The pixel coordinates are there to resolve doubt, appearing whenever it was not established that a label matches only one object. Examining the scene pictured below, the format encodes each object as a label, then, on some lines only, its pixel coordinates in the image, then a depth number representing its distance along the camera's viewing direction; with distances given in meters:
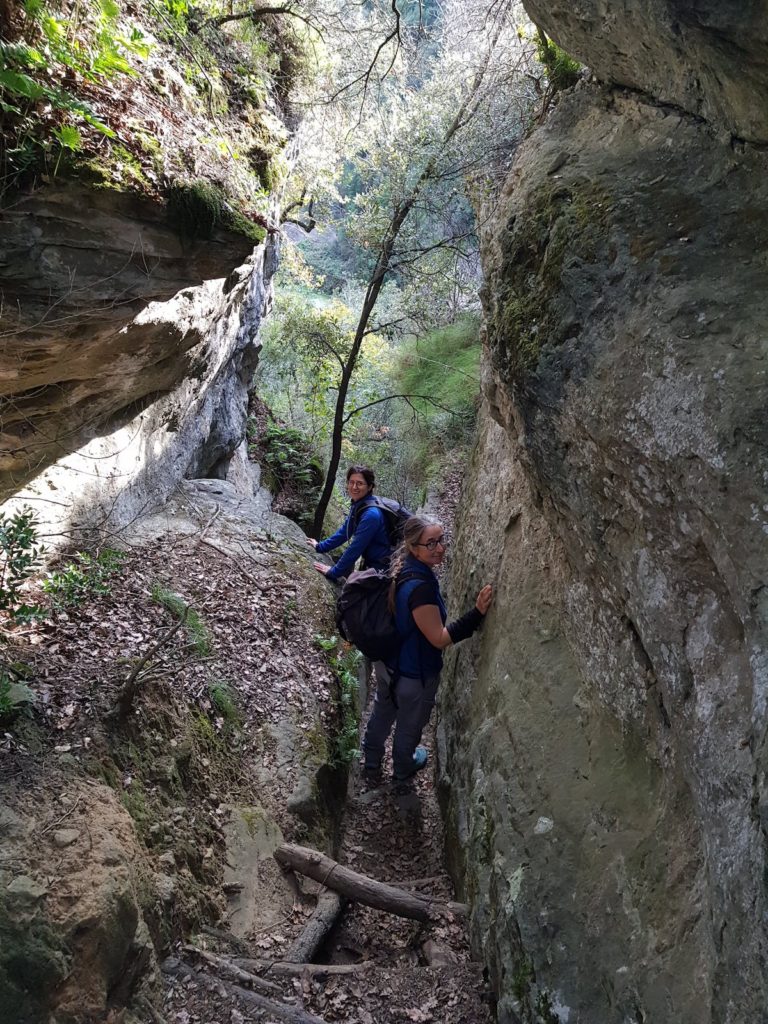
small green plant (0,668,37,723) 3.86
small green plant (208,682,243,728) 5.85
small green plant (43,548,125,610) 4.96
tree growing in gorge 9.55
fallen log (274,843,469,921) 4.80
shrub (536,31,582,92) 5.86
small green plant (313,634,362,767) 6.73
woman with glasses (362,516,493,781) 5.62
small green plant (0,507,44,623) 4.18
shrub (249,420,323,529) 14.21
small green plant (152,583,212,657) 6.14
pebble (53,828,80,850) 3.49
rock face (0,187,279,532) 4.57
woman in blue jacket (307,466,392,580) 7.32
